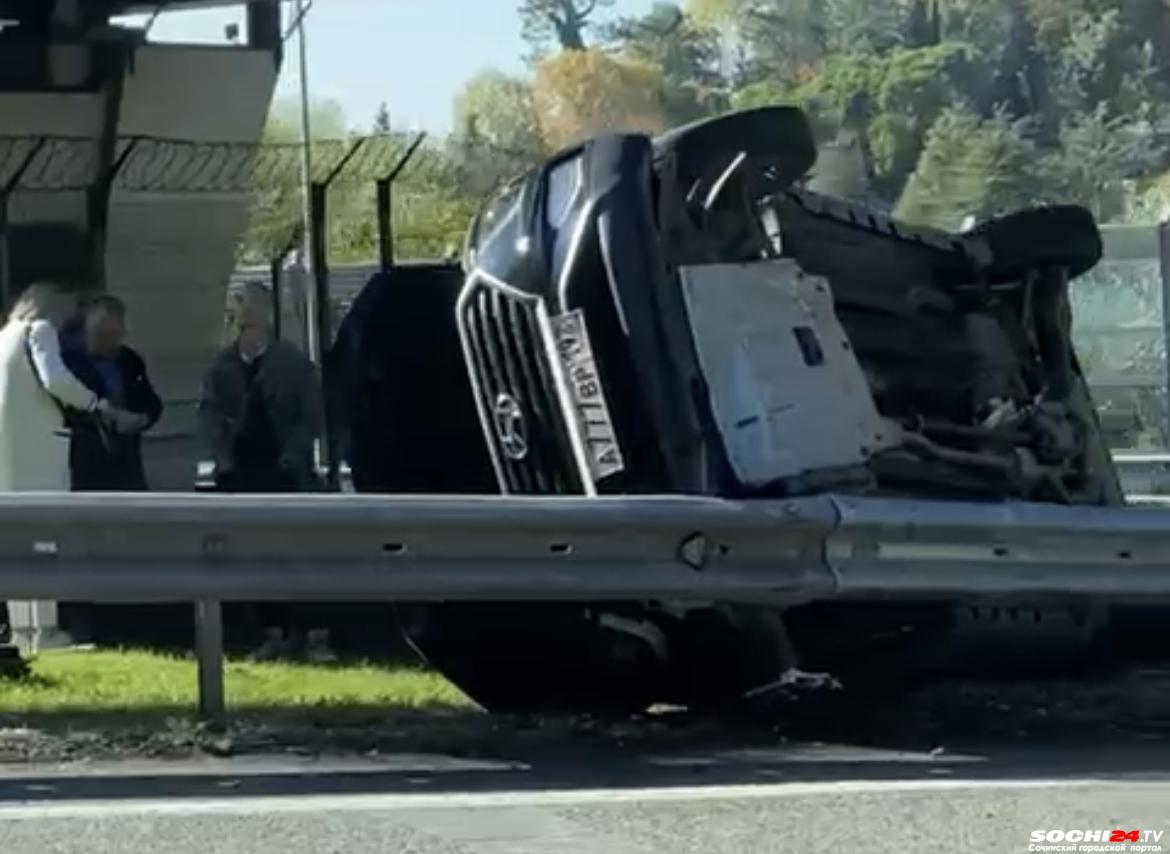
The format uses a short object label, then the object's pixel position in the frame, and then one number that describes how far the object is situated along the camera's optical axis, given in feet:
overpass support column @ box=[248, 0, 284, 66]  72.90
